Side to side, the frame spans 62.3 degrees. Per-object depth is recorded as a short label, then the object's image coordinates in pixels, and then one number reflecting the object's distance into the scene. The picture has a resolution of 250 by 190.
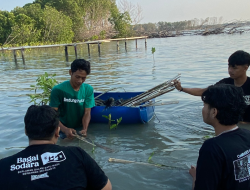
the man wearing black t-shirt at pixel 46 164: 1.39
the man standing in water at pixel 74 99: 3.46
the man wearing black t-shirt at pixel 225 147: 1.43
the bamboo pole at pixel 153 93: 4.11
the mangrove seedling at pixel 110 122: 4.10
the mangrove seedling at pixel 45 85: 4.52
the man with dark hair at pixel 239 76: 3.15
